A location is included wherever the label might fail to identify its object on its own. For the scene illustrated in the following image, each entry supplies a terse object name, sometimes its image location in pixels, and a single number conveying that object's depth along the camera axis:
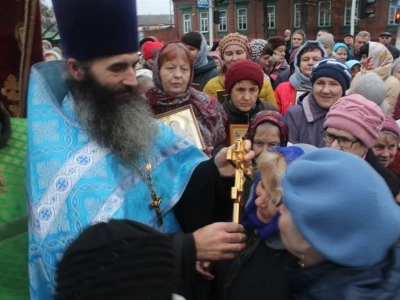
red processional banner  1.75
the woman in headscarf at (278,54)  6.87
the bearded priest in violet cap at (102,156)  1.49
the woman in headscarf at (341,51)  8.04
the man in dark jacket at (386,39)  9.67
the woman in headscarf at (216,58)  6.19
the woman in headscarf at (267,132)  2.76
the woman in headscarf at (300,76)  4.38
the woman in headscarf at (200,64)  5.25
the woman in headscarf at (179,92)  2.95
